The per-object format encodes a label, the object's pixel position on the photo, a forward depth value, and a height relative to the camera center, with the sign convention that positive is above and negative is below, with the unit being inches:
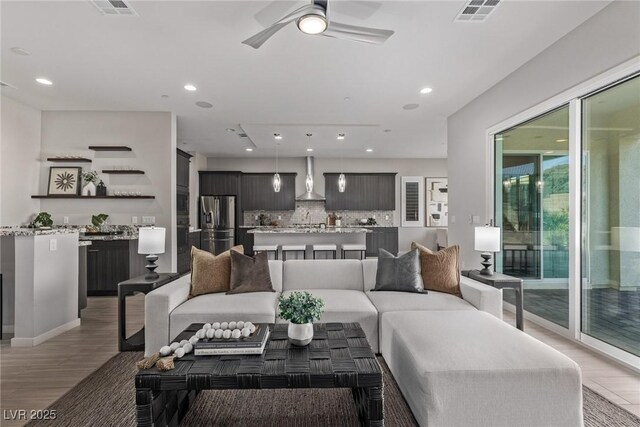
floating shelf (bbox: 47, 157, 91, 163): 204.1 +35.2
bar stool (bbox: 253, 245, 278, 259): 228.8 -22.1
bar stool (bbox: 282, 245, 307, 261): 227.8 -22.6
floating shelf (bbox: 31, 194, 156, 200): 202.4 +11.7
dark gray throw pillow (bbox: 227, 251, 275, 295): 120.8 -21.9
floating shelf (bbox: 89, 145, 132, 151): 204.0 +42.5
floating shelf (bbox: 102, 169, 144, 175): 204.4 +28.0
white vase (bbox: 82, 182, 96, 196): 203.8 +16.3
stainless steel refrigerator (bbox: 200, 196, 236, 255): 328.8 -6.5
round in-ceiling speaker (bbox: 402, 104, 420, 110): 197.6 +67.8
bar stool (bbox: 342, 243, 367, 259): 227.5 -21.7
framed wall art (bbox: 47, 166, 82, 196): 205.2 +21.7
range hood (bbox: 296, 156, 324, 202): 350.9 +23.7
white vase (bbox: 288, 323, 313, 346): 73.9 -26.6
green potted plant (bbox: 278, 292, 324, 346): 74.2 -22.7
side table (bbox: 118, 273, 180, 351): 114.6 -28.8
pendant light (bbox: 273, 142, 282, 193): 275.4 +28.7
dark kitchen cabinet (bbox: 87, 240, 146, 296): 196.2 -29.7
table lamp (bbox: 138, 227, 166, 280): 124.0 -10.0
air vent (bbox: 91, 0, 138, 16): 102.5 +66.9
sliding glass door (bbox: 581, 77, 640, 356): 104.3 +0.7
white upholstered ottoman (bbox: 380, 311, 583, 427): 64.9 -34.4
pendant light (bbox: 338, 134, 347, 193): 267.6 +30.8
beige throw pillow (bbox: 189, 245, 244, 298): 120.1 -21.5
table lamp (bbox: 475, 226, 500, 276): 130.6 -9.8
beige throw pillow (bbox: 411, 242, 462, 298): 121.6 -20.3
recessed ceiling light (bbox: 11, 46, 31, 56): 130.7 +66.7
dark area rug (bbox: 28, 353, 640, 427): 75.4 -47.3
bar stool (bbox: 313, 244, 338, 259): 227.1 -21.7
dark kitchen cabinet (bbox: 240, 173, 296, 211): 353.4 +24.5
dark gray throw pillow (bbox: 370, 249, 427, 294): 122.3 -21.6
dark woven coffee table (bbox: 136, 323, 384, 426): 61.2 -30.0
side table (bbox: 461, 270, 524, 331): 116.3 -24.6
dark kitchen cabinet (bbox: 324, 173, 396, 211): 360.8 +25.5
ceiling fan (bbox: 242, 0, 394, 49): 86.8 +53.9
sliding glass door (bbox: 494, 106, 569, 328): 133.6 +4.2
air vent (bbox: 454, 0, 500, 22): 102.0 +67.0
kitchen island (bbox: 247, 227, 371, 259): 233.6 -15.3
